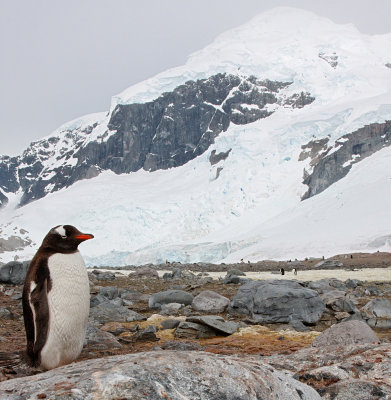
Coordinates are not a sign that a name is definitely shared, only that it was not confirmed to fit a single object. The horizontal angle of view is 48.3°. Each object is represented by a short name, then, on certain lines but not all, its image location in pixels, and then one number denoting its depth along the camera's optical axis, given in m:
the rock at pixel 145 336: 7.10
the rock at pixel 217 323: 7.98
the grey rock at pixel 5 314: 9.55
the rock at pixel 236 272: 26.70
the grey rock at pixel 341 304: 10.98
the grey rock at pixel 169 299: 11.77
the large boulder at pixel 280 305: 9.94
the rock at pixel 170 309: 10.43
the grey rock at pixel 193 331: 7.83
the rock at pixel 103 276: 24.29
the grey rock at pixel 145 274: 28.12
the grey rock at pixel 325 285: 15.27
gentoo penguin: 4.55
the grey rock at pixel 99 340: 6.27
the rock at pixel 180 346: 5.70
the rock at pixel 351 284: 18.25
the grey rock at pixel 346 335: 5.88
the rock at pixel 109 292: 13.53
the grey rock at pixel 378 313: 9.54
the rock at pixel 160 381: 2.18
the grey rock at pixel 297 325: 9.07
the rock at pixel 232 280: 19.34
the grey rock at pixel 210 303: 10.96
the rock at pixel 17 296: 12.48
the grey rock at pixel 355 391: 3.10
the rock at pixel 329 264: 37.75
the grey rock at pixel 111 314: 9.33
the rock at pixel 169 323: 8.56
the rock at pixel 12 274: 17.20
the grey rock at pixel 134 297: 13.47
